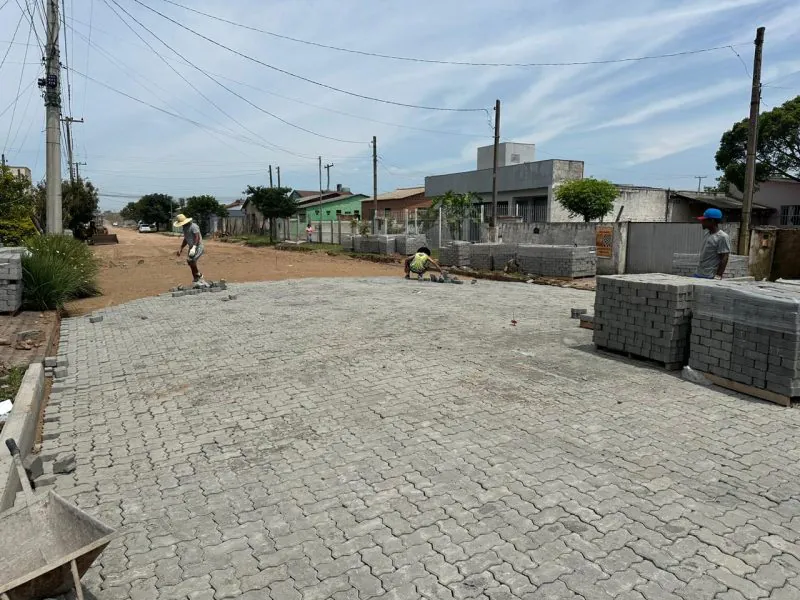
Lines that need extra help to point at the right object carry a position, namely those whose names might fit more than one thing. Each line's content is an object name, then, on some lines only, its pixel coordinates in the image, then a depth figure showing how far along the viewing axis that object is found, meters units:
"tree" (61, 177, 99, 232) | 35.72
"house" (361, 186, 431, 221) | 51.66
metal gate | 15.10
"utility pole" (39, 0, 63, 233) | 13.31
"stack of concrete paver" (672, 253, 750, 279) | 10.98
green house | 63.53
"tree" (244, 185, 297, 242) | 39.94
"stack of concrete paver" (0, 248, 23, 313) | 9.03
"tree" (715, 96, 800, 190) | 28.97
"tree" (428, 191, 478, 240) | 26.05
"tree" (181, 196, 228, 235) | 68.75
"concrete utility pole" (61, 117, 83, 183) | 33.22
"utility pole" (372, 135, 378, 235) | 34.53
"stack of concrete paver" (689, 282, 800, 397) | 4.94
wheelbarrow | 2.27
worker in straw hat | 12.68
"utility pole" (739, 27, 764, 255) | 12.78
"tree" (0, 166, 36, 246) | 13.90
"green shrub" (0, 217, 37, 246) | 14.00
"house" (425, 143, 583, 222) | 35.06
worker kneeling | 15.91
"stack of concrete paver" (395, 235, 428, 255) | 25.03
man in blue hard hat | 7.08
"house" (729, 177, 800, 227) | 34.41
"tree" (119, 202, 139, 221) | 115.75
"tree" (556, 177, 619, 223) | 29.14
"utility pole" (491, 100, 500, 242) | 21.67
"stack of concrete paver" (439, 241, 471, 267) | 19.58
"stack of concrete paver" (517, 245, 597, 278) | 16.03
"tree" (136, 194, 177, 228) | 89.50
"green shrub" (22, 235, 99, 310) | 10.22
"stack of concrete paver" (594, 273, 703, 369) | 6.00
